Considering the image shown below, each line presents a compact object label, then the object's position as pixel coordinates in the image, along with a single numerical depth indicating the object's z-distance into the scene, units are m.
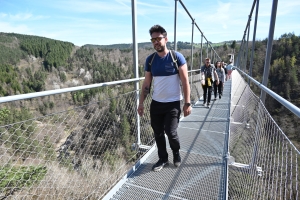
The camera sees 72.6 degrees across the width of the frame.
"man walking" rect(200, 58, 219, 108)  4.87
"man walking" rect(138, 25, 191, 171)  1.92
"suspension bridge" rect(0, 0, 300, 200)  1.28
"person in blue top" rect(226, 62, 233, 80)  11.99
